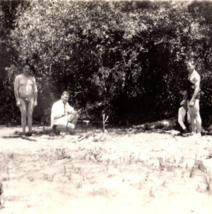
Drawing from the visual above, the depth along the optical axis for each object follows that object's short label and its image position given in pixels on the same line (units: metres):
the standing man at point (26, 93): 9.63
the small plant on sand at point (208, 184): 4.91
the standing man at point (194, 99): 9.45
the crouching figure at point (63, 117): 10.09
